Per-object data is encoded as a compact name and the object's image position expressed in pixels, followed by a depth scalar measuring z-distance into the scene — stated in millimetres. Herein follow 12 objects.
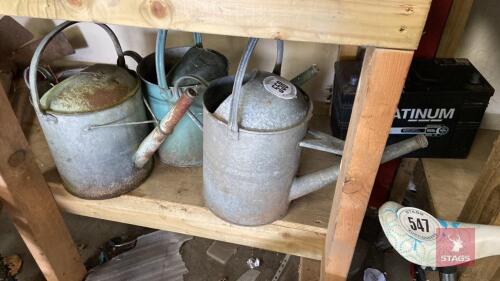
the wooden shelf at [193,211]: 832
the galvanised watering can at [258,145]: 679
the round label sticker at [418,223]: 591
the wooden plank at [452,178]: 918
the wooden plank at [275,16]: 469
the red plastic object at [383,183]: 1122
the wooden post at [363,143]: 514
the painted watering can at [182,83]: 819
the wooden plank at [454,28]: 934
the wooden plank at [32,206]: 776
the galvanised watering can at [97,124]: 768
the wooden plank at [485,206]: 652
